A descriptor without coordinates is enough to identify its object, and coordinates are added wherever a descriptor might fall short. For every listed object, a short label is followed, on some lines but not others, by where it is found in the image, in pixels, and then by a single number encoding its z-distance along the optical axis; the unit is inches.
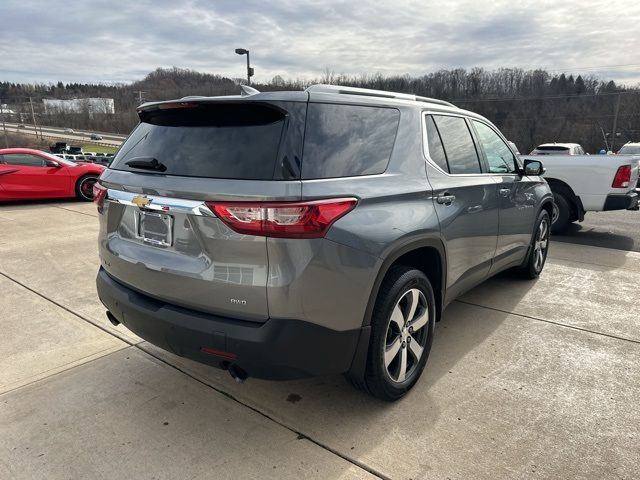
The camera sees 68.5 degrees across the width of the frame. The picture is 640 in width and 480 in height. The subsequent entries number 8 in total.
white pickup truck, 294.7
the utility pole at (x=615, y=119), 1797.4
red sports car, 406.0
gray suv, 85.7
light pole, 740.0
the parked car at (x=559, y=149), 737.6
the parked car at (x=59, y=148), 1809.9
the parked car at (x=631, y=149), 672.1
